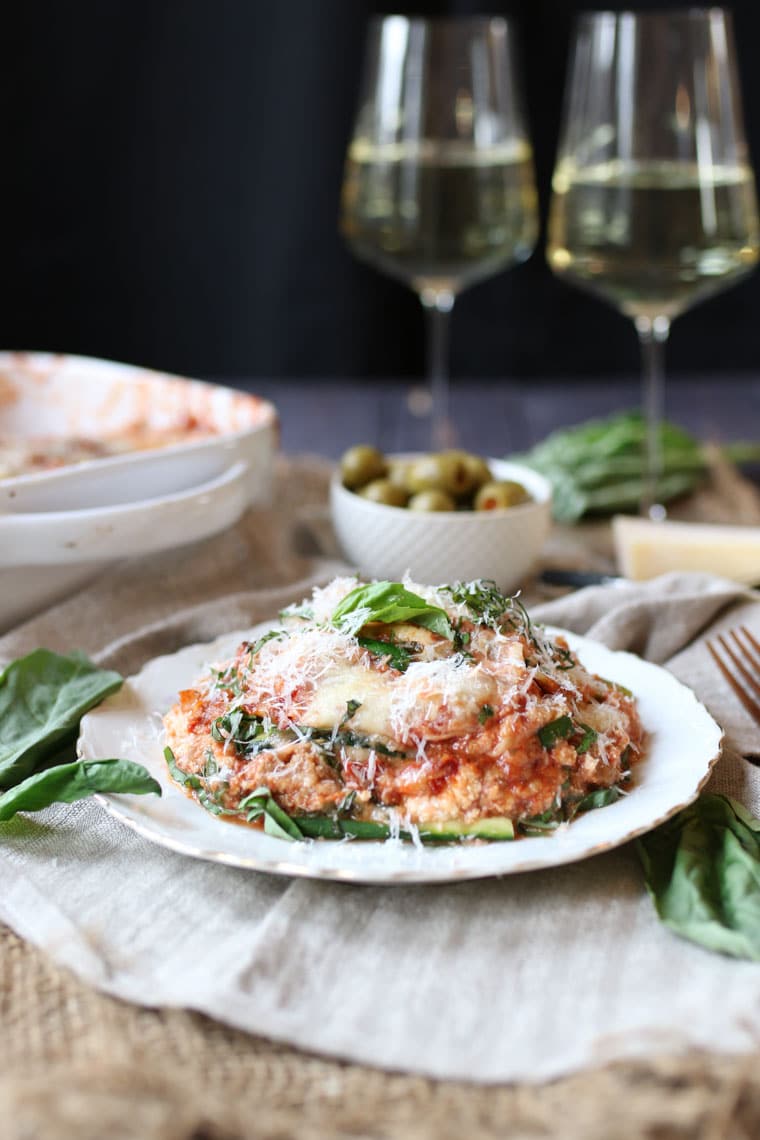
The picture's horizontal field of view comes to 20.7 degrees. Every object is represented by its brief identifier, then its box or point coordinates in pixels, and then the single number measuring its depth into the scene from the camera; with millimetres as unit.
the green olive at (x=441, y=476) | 871
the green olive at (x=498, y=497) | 863
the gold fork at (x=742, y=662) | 760
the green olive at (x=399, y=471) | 880
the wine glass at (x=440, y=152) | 970
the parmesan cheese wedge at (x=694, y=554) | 875
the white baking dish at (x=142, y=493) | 782
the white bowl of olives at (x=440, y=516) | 845
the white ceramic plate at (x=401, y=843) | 632
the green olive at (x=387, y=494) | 871
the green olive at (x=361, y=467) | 888
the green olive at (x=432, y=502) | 859
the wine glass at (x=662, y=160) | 910
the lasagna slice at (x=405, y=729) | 655
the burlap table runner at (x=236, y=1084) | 532
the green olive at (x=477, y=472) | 876
